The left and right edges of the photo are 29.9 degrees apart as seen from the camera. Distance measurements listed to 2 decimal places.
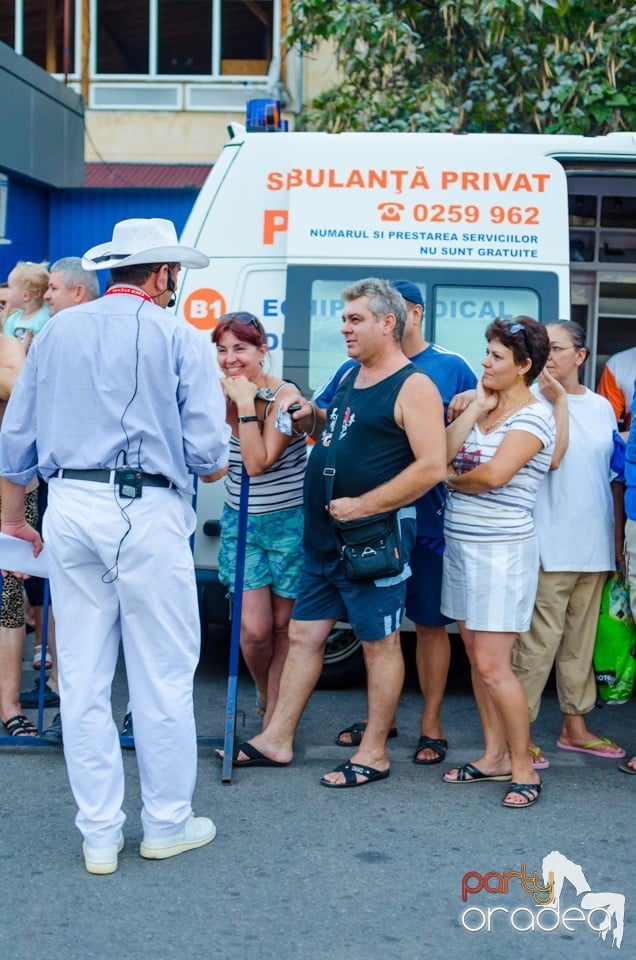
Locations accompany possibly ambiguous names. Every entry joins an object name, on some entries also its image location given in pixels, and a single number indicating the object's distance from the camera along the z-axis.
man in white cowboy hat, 3.67
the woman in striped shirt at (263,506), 4.66
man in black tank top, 4.30
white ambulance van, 5.44
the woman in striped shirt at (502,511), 4.34
